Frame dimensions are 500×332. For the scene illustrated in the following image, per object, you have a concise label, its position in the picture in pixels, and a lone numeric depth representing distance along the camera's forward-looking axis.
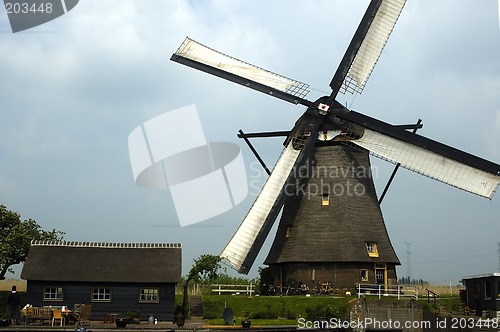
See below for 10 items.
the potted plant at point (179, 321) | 24.55
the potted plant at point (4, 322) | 22.42
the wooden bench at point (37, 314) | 23.94
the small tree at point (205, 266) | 34.44
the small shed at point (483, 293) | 29.36
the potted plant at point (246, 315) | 28.93
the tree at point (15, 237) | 34.66
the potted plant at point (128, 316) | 27.28
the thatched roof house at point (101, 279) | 28.08
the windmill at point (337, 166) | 28.80
